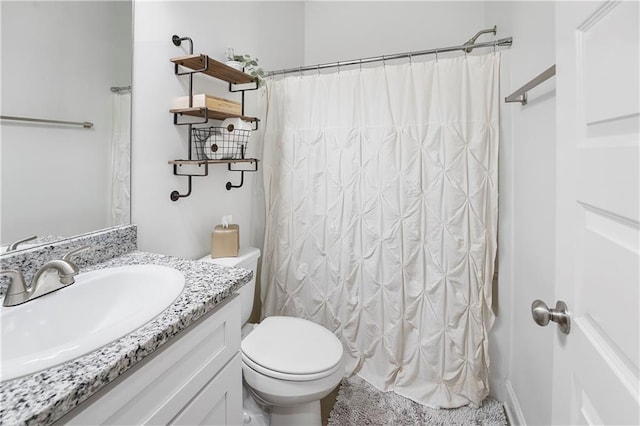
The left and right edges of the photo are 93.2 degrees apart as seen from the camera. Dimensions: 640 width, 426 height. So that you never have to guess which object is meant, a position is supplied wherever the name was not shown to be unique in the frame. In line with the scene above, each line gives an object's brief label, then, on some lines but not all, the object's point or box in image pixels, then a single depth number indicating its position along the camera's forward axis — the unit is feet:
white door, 1.48
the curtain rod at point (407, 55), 4.66
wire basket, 4.59
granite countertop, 1.44
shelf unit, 4.20
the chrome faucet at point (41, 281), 2.40
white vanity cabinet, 1.84
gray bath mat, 4.90
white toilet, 3.91
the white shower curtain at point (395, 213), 4.91
